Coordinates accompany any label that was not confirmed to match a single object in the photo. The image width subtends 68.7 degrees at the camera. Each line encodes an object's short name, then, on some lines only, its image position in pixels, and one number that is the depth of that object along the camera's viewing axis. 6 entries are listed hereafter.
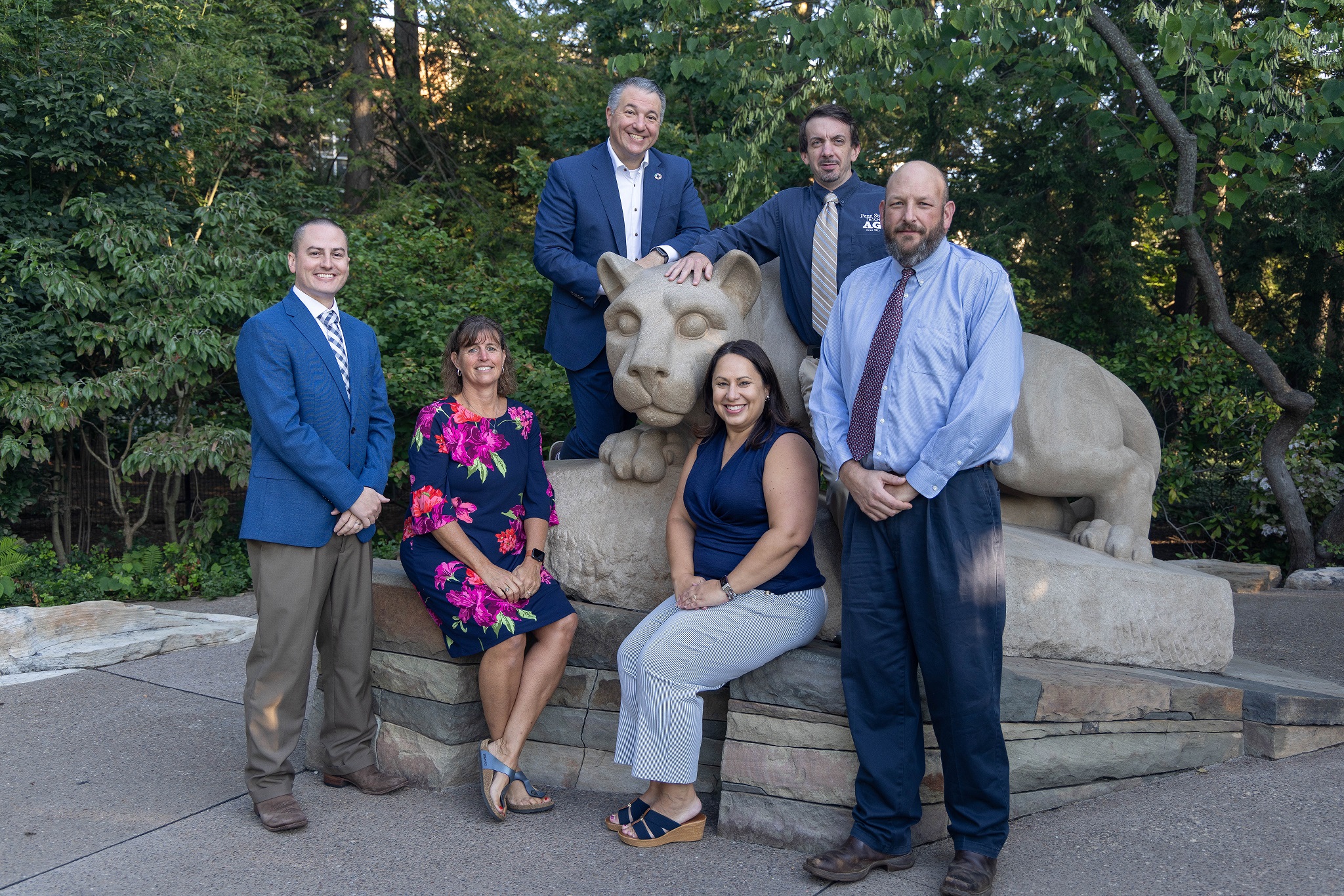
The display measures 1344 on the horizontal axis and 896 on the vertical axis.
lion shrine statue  3.11
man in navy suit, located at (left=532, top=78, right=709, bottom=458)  3.55
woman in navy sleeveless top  2.79
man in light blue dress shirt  2.56
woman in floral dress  3.08
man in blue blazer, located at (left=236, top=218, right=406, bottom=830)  3.04
